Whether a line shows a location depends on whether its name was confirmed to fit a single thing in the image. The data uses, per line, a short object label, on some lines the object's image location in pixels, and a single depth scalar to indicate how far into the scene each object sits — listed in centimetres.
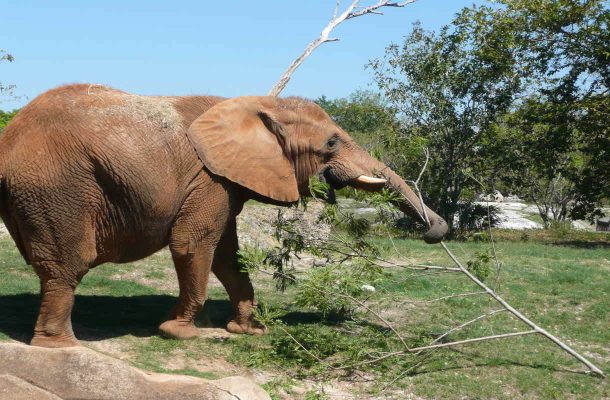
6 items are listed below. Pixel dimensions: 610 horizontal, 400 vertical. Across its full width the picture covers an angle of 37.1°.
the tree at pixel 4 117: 1963
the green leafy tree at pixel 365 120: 2355
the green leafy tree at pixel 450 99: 2214
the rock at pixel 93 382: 635
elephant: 909
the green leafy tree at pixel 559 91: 2100
